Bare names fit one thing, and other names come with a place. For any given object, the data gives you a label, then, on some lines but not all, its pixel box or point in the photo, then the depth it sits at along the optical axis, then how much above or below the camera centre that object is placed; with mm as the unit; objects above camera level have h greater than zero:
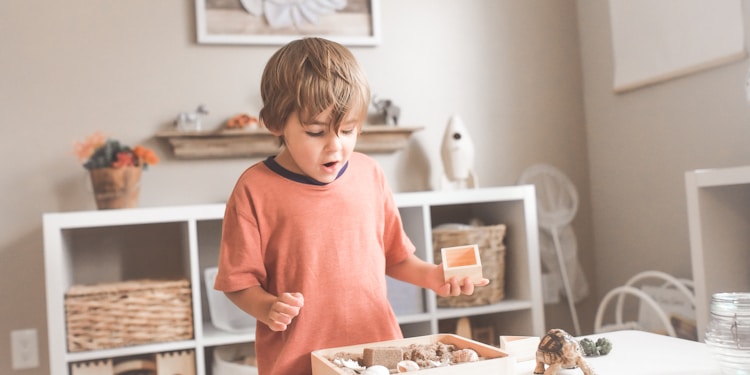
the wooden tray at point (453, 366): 740 -176
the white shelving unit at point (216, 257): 2055 -127
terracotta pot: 2074 +120
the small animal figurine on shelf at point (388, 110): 2494 +349
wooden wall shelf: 2305 +257
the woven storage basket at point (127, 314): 1937 -254
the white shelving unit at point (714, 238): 1657 -129
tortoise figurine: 796 -183
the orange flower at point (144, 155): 2156 +212
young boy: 994 -21
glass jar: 812 -179
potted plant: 2078 +173
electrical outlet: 2223 -375
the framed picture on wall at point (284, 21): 2396 +686
